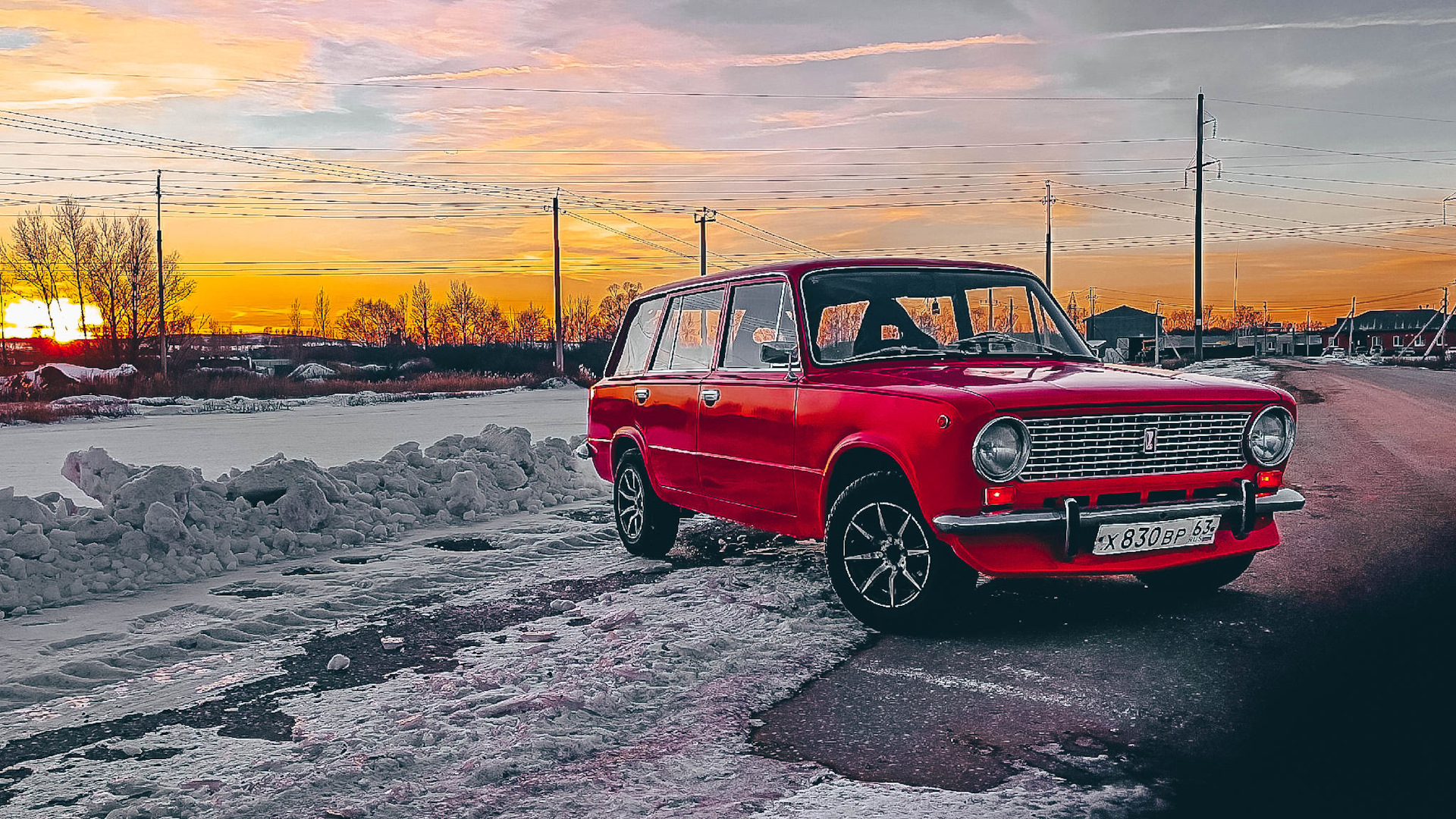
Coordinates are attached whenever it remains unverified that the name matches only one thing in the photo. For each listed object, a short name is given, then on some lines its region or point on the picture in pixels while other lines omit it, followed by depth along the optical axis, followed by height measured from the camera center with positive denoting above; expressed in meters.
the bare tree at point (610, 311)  123.62 +5.19
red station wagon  4.59 -0.44
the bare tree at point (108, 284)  70.75 +4.88
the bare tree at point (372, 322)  152.38 +4.74
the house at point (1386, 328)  164.50 +2.66
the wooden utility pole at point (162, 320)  57.62 +1.95
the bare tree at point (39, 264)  70.94 +6.31
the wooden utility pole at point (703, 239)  62.47 +6.77
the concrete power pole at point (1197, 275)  40.91 +2.85
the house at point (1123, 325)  161.75 +3.68
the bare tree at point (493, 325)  153.12 +4.07
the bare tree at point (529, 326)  157.50 +4.04
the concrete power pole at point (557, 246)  53.91 +5.75
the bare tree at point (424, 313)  145.88 +5.61
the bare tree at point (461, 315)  150.75 +5.55
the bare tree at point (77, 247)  71.25 +7.47
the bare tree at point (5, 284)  70.31 +4.96
